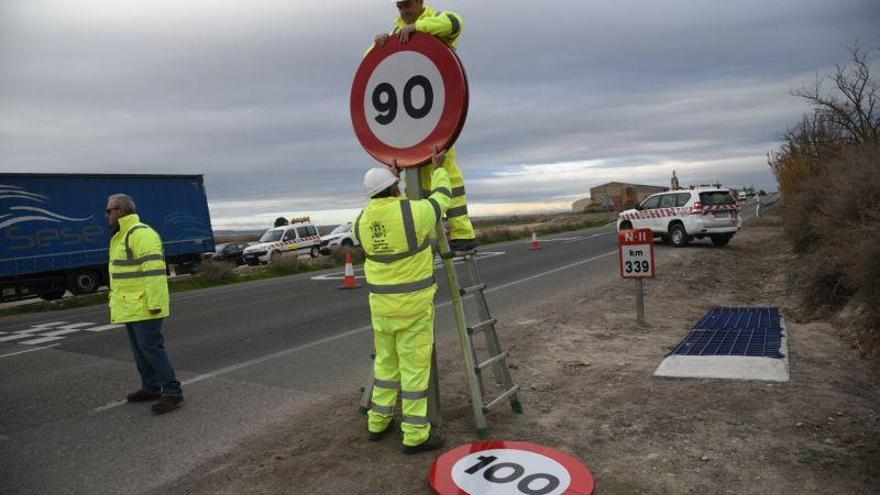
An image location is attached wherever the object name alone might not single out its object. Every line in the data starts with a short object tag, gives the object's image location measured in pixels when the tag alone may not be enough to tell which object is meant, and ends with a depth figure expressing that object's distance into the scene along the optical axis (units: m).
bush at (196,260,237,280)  20.30
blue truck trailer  17.06
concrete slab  4.72
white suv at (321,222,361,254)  28.86
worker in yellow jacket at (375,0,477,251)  3.47
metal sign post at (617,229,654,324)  7.41
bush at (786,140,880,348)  5.79
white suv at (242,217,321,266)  26.83
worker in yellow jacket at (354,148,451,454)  3.58
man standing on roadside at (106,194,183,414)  5.16
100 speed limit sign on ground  3.09
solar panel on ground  5.58
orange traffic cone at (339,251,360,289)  14.08
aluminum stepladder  3.77
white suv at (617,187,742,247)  17.89
